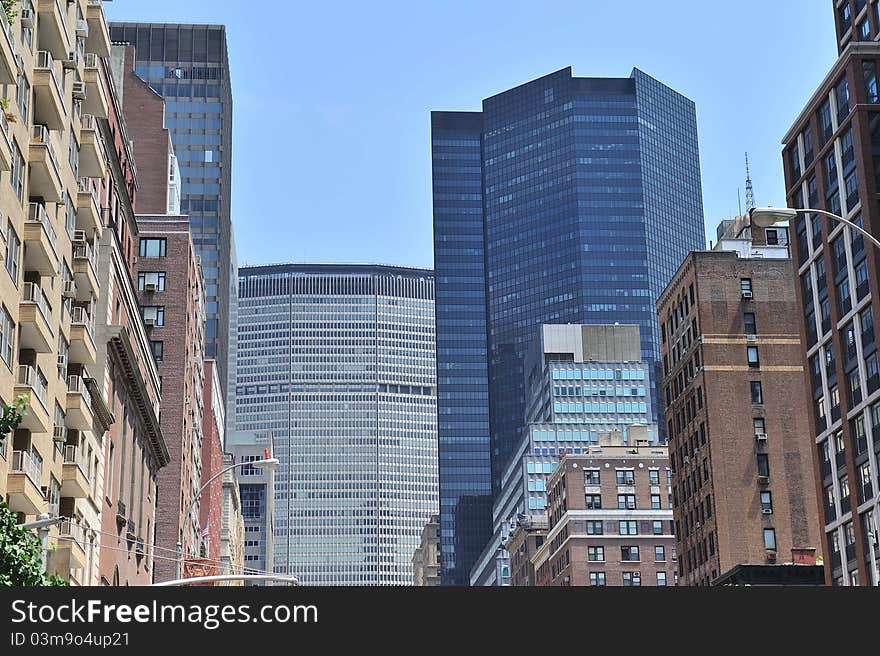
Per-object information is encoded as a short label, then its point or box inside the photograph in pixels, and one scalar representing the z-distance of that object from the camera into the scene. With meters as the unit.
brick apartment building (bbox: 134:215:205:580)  102.94
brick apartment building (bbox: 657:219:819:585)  121.81
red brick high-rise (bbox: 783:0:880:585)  90.12
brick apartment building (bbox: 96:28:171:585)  70.25
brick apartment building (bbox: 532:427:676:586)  168.88
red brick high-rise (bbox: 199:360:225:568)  134.88
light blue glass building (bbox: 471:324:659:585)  185.00
